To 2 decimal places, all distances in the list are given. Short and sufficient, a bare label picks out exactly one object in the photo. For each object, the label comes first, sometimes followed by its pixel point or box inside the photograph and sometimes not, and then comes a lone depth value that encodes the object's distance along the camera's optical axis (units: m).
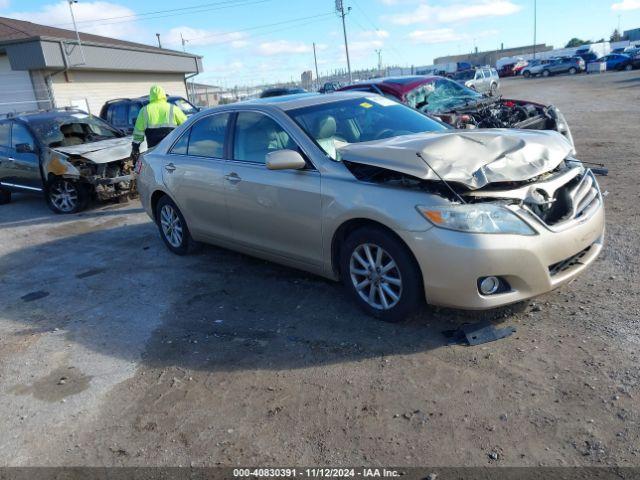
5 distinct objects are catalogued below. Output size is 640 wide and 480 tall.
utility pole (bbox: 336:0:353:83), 45.56
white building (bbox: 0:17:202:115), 20.19
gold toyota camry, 3.50
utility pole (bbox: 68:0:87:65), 21.42
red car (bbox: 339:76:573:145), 8.11
